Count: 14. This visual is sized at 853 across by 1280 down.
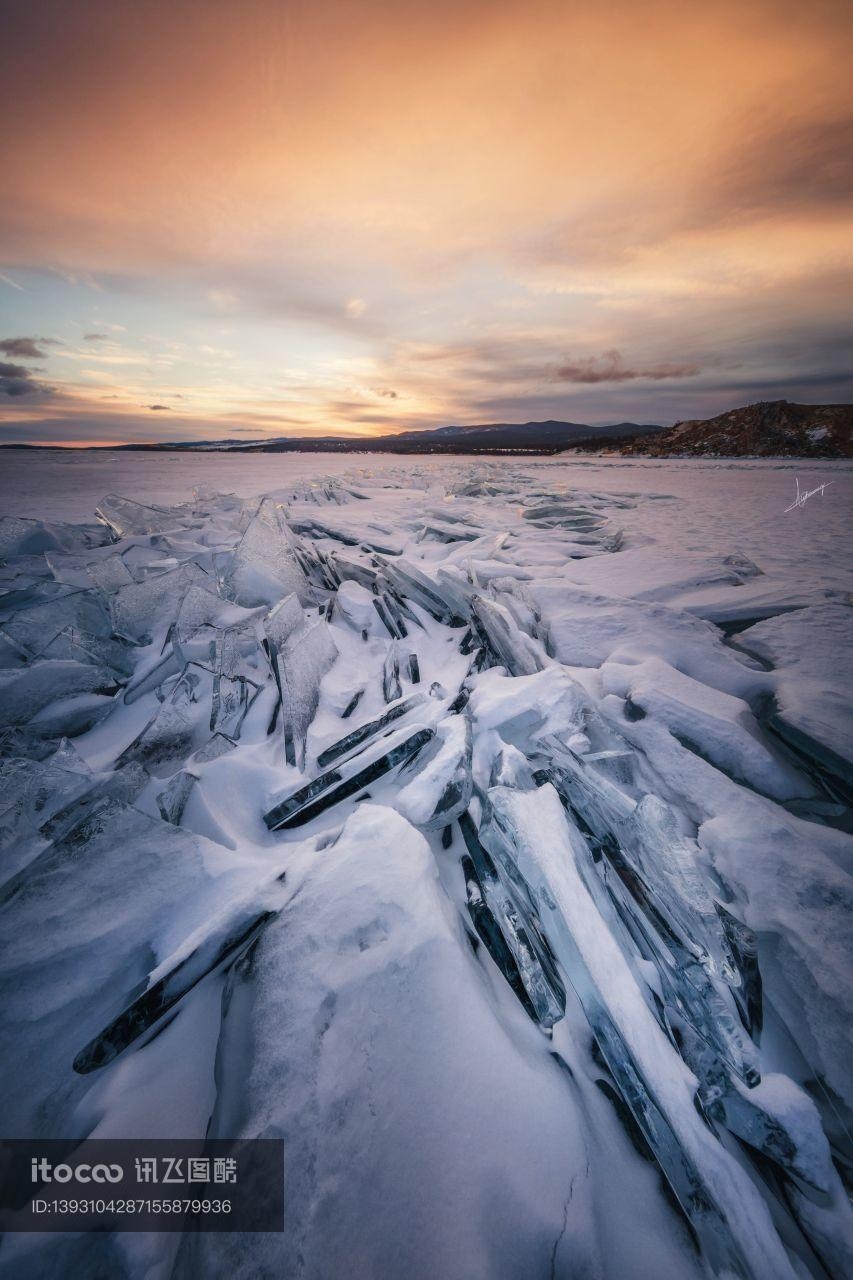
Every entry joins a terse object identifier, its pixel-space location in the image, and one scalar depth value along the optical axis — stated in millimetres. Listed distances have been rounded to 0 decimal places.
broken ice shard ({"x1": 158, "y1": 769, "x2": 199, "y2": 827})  1280
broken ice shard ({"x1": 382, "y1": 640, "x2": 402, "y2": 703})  1952
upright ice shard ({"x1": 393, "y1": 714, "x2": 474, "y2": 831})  1193
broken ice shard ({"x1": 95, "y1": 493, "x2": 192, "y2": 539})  4156
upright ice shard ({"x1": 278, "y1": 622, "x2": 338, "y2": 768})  1630
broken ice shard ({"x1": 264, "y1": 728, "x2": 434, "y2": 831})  1298
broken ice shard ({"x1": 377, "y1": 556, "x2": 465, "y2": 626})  2688
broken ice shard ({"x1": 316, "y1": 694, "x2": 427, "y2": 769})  1525
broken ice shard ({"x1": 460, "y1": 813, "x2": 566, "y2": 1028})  902
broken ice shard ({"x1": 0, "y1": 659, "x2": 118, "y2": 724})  1663
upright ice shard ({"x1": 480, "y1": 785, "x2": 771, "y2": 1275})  688
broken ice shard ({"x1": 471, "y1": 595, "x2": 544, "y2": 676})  2059
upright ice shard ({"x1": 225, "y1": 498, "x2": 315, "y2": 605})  2734
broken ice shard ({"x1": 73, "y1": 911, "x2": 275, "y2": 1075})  814
